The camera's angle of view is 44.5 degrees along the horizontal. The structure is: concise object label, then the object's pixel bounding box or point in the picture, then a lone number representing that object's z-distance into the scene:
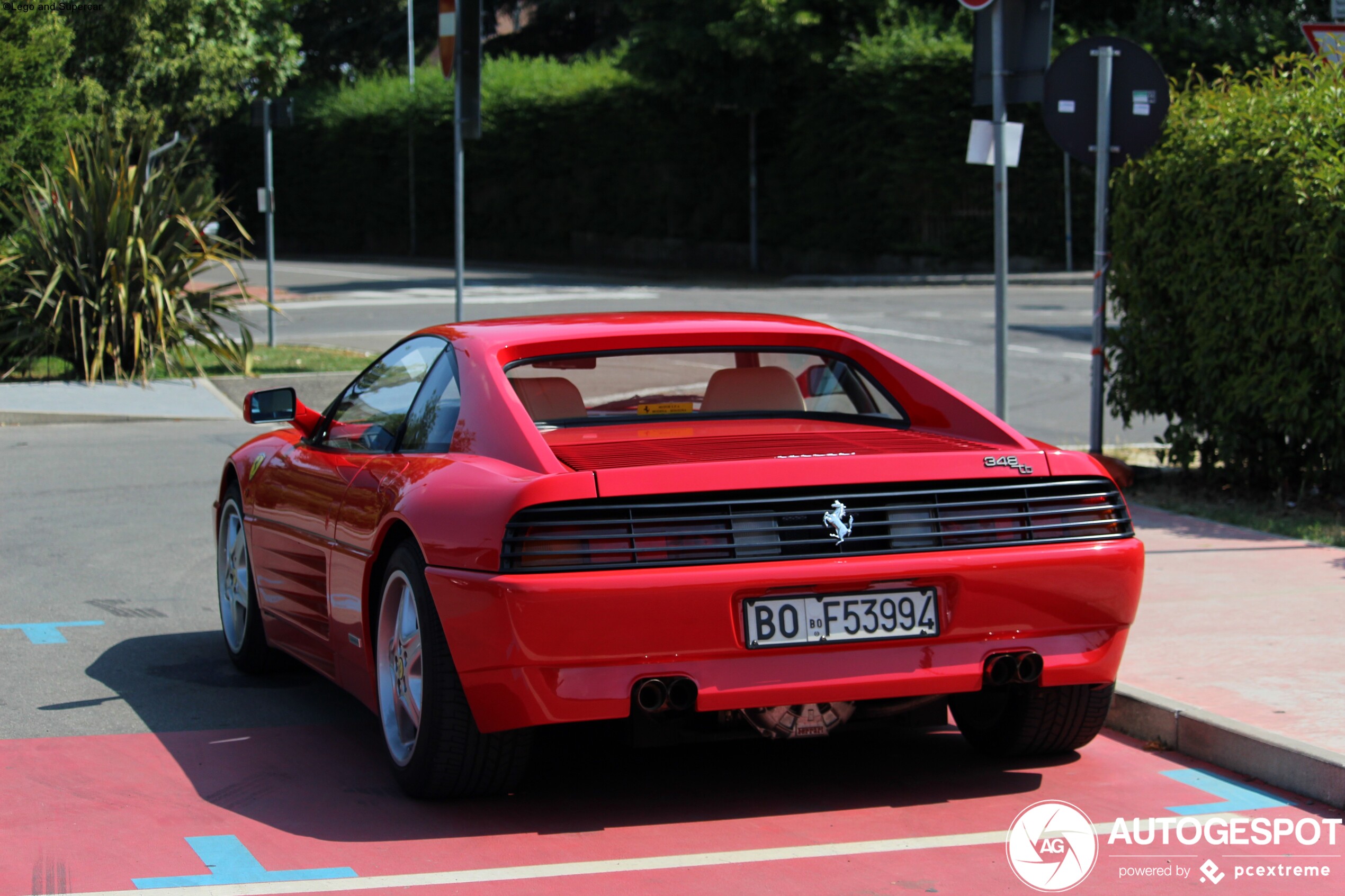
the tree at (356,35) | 60.94
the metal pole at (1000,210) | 9.09
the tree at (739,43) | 32.75
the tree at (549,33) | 57.59
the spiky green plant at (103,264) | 15.66
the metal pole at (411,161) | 46.56
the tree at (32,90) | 16.00
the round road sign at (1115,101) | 9.68
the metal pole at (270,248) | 19.20
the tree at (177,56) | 21.05
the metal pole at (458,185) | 14.12
